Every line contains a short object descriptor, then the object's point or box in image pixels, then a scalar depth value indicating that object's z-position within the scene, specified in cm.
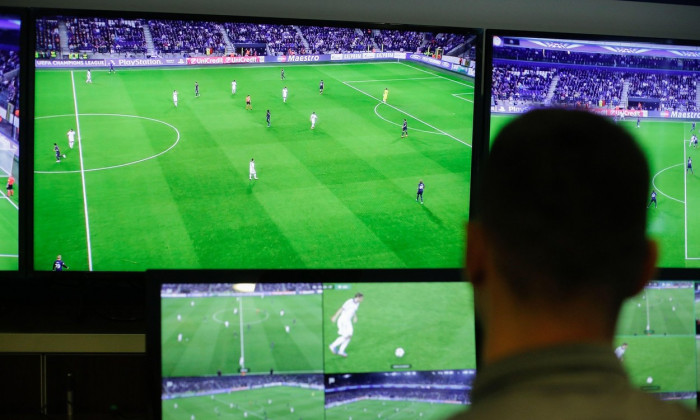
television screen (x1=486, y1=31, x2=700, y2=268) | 358
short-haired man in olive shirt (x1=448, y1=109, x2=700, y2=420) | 79
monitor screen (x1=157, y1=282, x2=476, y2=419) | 168
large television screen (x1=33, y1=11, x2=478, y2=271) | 336
